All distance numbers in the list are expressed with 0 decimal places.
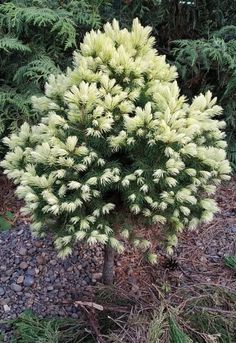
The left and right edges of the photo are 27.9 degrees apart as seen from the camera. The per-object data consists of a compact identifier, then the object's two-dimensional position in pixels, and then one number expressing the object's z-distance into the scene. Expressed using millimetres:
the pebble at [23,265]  2393
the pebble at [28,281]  2305
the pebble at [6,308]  2170
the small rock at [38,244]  2529
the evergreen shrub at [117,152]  1575
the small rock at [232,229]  2705
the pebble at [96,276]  2328
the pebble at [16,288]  2275
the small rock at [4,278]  2330
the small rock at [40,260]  2422
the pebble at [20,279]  2320
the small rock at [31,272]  2361
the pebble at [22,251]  2483
